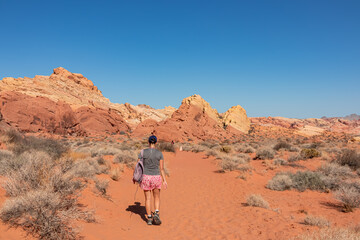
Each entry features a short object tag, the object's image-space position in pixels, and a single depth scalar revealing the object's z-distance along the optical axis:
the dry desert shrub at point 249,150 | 18.23
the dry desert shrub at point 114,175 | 8.64
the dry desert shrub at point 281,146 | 18.58
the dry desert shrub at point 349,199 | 5.95
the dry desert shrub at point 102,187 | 6.27
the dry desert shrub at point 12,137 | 9.77
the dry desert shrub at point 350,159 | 10.85
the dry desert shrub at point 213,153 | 17.27
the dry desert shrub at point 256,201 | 6.40
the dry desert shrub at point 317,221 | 4.76
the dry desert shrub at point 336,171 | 9.58
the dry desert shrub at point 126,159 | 11.54
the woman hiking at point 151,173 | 4.80
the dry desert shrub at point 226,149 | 18.75
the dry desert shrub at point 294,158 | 13.41
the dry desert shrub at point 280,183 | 8.59
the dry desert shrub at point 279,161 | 12.99
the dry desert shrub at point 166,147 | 19.53
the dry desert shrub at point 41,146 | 8.46
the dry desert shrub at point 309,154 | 14.02
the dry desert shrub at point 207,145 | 24.78
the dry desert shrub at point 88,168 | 7.06
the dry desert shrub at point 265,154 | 14.88
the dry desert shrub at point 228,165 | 12.33
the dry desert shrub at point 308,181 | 8.26
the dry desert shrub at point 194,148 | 21.11
